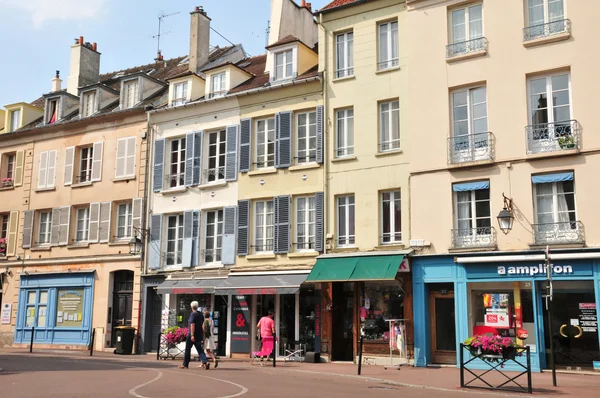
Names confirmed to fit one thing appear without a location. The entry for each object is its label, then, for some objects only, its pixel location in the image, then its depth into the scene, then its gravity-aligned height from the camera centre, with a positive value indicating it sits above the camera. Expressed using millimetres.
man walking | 15586 -341
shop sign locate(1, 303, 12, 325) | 26859 +220
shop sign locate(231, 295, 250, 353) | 21250 -116
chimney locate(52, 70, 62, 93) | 32344 +10989
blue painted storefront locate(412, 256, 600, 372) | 16359 +1103
